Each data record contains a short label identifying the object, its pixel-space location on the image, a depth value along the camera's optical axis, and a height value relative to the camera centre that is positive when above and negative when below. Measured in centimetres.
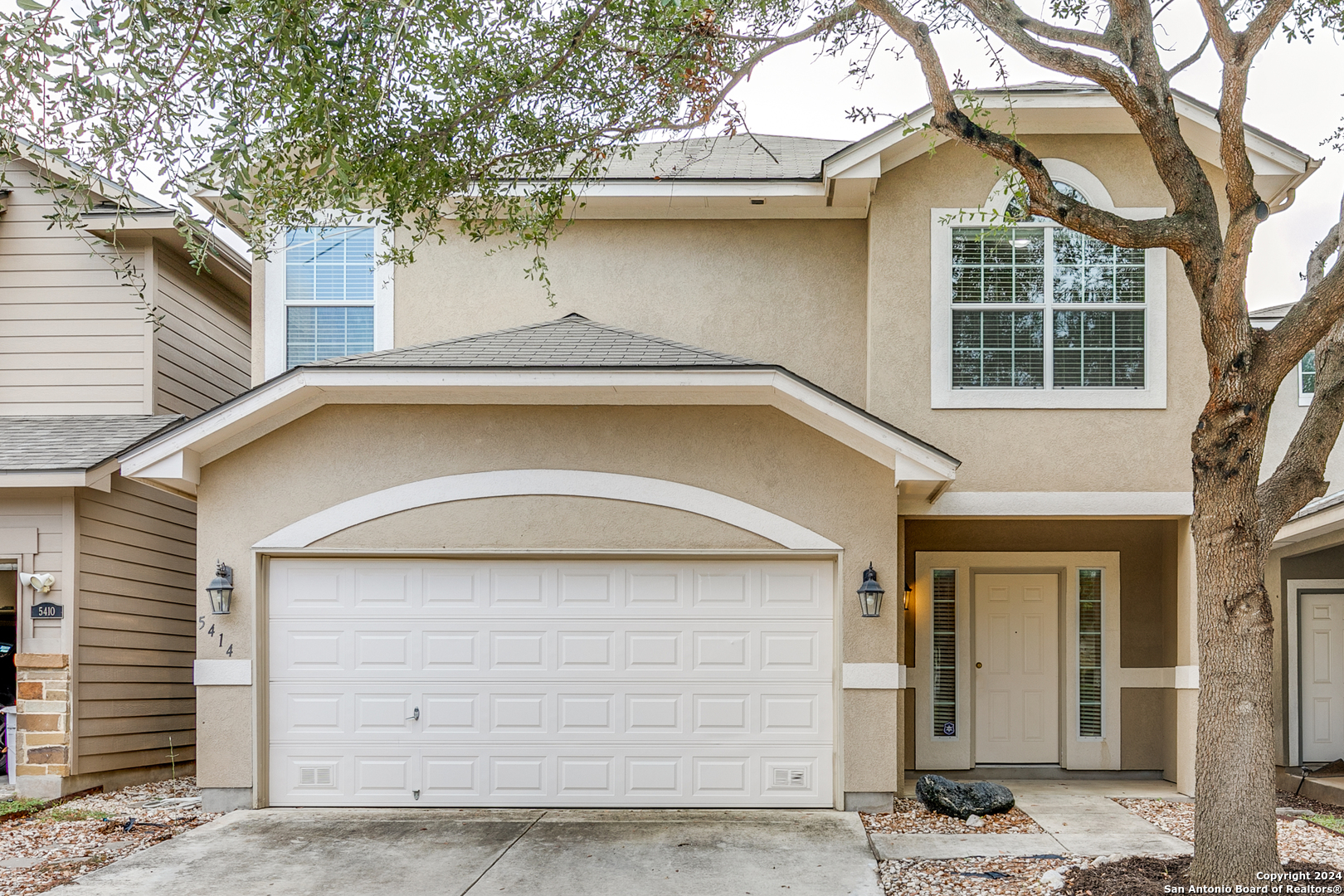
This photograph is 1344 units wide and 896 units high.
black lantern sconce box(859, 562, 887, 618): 812 -64
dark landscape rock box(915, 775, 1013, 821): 812 -229
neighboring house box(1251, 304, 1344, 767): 1031 -130
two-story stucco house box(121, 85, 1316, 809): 825 +13
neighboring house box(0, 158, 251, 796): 920 +13
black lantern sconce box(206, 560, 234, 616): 830 -64
